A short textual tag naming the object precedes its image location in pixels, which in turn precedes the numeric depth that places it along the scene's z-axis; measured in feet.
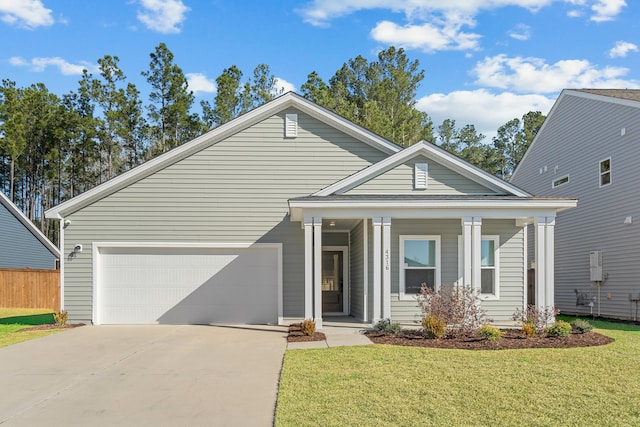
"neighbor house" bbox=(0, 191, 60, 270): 81.82
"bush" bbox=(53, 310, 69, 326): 45.62
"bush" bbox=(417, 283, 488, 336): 35.42
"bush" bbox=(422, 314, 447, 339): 34.63
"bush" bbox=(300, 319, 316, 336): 37.52
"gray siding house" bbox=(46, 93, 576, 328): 45.44
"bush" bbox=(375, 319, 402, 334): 37.09
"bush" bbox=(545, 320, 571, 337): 35.53
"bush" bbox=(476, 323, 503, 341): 34.18
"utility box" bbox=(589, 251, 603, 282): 57.82
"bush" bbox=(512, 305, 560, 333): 36.69
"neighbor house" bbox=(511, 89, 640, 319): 53.01
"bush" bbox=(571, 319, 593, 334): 37.37
